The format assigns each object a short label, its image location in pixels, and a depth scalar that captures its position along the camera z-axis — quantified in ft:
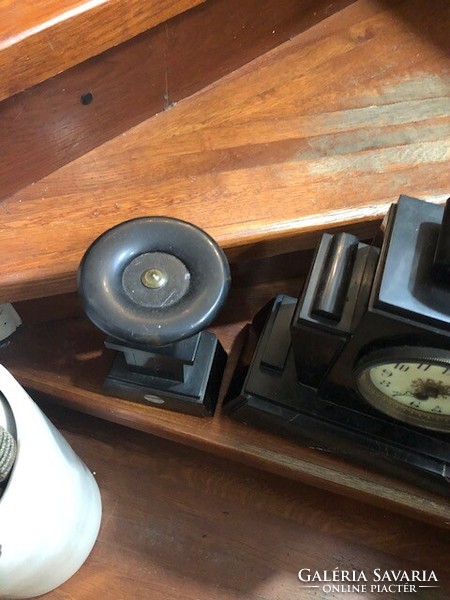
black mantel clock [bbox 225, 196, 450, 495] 1.58
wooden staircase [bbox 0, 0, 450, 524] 2.10
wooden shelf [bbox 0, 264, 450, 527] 2.58
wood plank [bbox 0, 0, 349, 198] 2.08
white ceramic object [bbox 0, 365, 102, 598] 1.91
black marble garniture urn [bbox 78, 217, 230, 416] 1.79
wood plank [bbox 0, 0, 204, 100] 1.80
